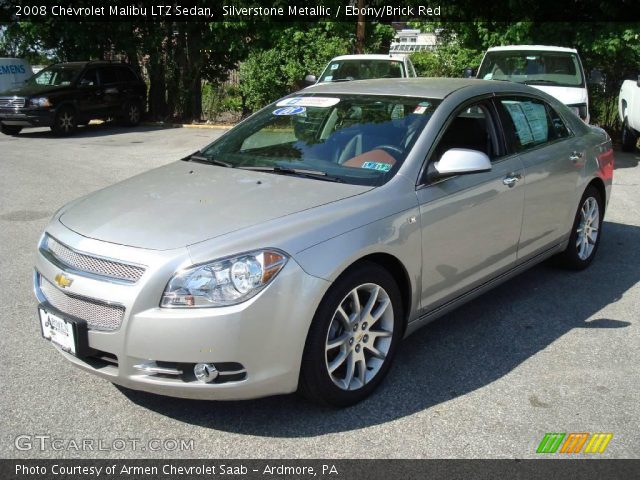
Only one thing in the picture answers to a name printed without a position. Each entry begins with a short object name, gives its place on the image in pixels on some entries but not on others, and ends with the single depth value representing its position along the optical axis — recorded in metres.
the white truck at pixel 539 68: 11.18
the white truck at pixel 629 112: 12.35
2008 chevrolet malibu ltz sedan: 3.08
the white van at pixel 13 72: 19.53
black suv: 16.16
